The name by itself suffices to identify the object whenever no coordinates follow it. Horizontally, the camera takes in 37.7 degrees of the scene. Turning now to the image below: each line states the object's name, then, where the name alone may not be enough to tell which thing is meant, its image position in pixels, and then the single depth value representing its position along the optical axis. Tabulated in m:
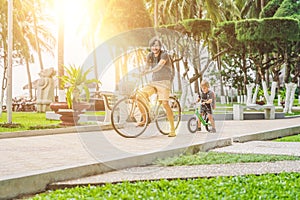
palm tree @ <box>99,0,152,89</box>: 29.83
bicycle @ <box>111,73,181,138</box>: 8.21
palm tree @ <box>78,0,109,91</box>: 29.88
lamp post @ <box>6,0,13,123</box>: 11.59
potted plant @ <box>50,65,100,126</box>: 11.91
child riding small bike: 9.80
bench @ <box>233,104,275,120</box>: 16.77
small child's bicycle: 9.98
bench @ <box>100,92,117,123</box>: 9.32
